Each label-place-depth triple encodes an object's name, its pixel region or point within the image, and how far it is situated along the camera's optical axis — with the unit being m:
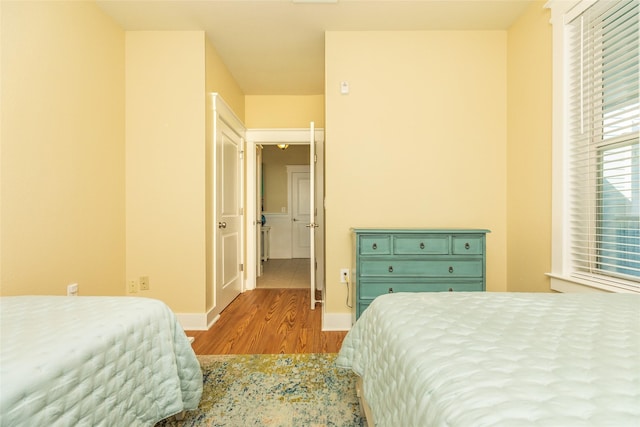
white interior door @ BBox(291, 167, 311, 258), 6.52
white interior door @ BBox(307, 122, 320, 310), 2.88
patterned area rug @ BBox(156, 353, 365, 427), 1.37
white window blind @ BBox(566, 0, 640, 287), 1.51
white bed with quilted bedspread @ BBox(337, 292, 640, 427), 0.50
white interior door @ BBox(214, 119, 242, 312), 2.87
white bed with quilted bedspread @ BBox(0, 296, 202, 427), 0.70
